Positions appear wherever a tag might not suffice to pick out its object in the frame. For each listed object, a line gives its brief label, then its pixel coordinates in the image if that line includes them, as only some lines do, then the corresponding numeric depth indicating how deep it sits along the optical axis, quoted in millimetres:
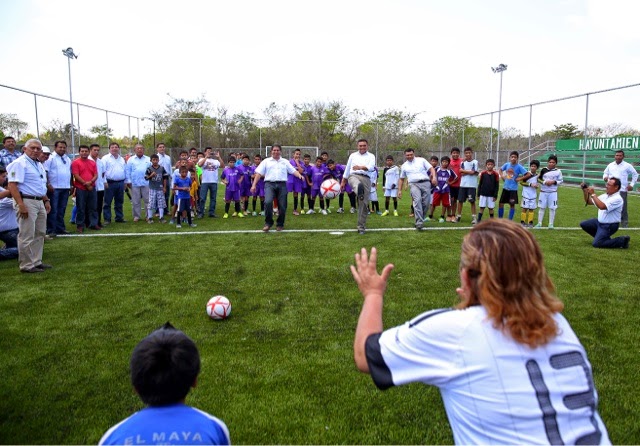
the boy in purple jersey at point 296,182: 14367
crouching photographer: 8875
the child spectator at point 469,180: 12547
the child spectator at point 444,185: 13031
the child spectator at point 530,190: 11516
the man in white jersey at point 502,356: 1552
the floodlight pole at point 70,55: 18734
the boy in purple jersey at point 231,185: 14070
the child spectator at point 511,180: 12047
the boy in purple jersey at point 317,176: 14914
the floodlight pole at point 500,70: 24588
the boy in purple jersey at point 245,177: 14305
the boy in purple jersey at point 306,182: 14597
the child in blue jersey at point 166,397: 1587
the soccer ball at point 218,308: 5156
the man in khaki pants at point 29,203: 7070
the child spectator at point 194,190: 13164
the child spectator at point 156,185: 12589
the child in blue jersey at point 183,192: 11789
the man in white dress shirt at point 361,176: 10648
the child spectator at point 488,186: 12148
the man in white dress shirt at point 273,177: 10812
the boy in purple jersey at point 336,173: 14963
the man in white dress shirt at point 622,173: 11750
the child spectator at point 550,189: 11312
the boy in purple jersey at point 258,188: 14422
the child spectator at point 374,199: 14083
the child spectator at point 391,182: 14273
